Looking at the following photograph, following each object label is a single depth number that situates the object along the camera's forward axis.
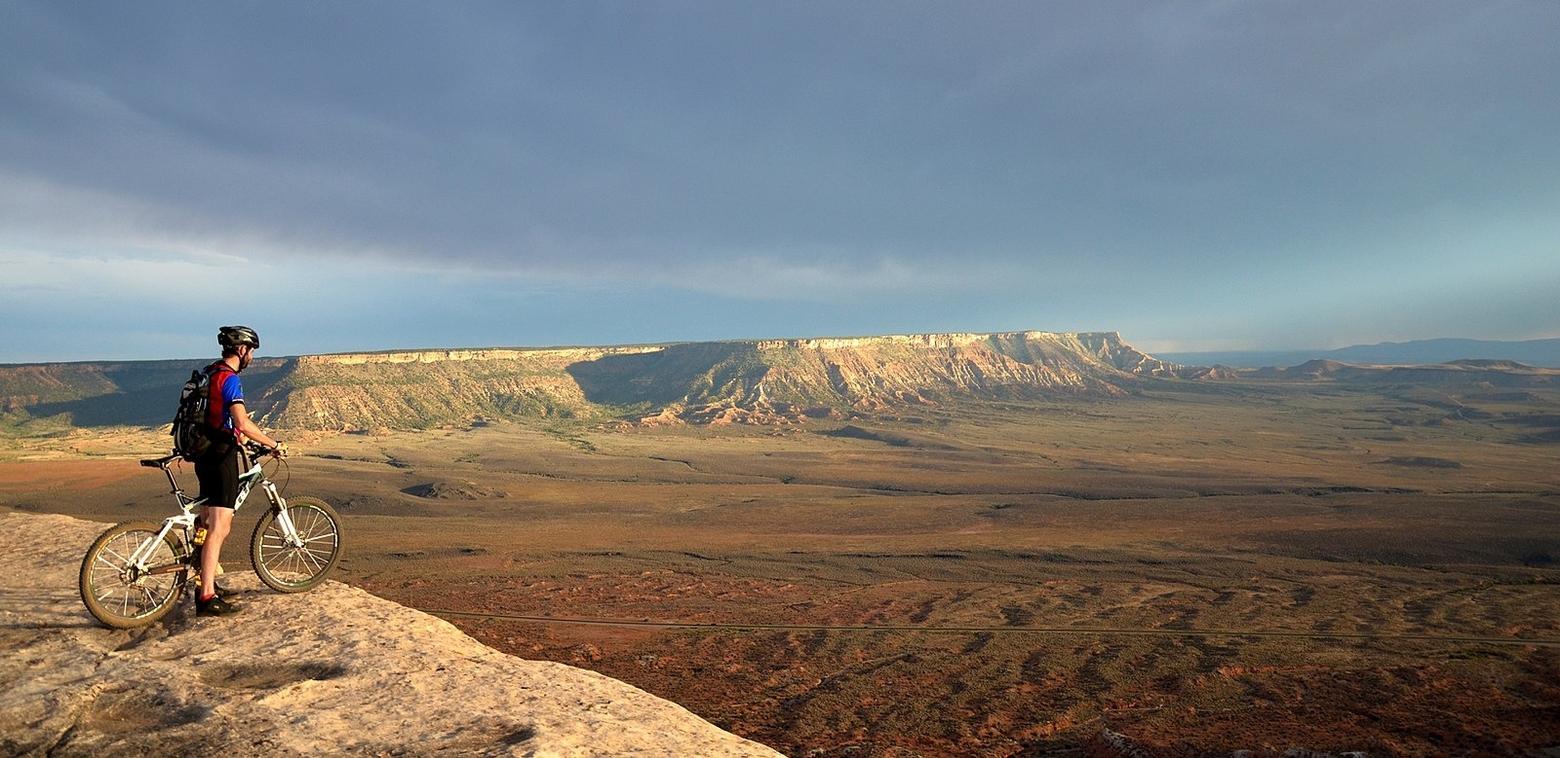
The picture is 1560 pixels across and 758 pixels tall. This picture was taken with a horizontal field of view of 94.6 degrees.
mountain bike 6.18
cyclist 6.36
